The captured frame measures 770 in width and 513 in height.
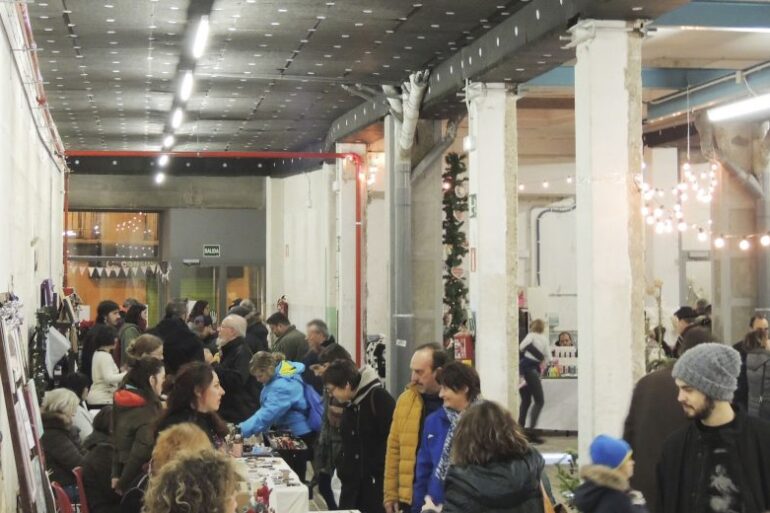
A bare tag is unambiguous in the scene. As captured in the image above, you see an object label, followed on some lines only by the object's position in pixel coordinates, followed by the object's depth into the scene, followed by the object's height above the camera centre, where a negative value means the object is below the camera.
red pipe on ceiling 18.22 +0.98
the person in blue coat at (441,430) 5.74 -0.63
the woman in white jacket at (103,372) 11.51 -0.71
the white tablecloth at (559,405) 14.62 -1.32
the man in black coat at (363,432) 7.15 -0.79
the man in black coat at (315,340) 11.76 -0.45
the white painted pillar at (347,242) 19.38 +0.77
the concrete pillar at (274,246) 26.17 +0.97
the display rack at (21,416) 6.62 -0.68
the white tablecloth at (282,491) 6.41 -1.02
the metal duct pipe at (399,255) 15.47 +0.46
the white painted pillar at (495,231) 12.64 +0.60
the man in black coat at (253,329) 12.74 -0.38
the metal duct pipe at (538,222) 23.16 +1.25
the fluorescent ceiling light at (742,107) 14.15 +2.12
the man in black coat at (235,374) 9.44 -0.62
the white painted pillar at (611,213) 9.20 +0.56
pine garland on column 15.78 +0.65
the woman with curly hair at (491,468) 4.39 -0.62
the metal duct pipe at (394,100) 15.28 +2.31
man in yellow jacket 6.37 -0.68
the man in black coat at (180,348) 9.71 -0.42
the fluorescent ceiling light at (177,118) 18.25 +2.62
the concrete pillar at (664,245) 21.48 +0.79
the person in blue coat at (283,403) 8.86 -0.78
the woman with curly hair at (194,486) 3.42 -0.52
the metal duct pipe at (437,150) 15.32 +1.73
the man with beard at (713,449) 4.04 -0.52
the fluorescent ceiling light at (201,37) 11.62 +2.46
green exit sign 26.81 +0.91
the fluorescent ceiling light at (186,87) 14.83 +2.54
